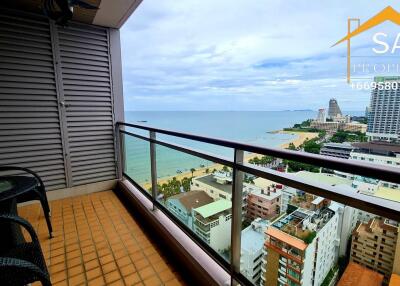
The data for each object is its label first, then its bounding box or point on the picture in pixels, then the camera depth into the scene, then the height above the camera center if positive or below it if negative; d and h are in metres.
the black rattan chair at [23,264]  0.88 -0.75
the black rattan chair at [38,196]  2.20 -0.89
